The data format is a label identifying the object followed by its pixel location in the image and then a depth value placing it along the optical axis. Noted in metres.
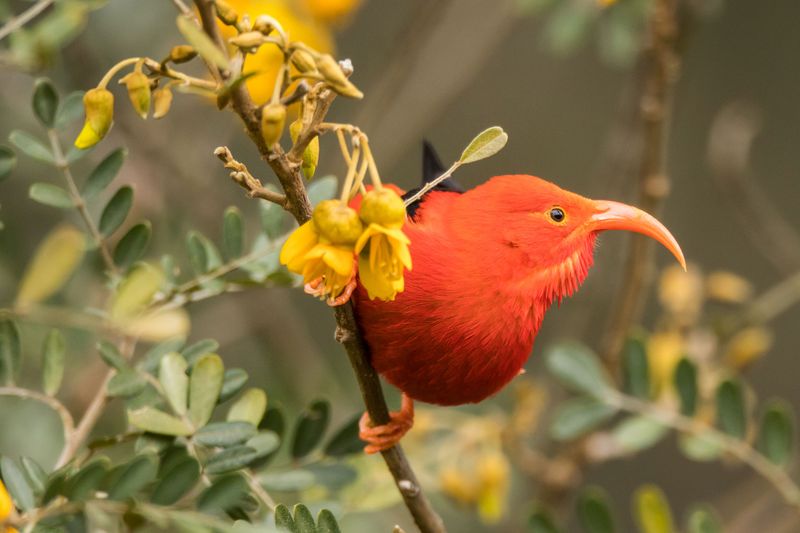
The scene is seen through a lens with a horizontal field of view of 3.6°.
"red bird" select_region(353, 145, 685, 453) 2.65
